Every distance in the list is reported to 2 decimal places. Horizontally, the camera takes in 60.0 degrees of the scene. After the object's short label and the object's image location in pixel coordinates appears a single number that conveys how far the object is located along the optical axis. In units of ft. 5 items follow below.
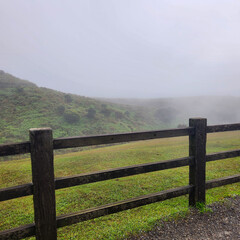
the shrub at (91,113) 200.03
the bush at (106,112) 221.78
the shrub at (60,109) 184.90
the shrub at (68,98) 218.79
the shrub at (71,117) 180.07
